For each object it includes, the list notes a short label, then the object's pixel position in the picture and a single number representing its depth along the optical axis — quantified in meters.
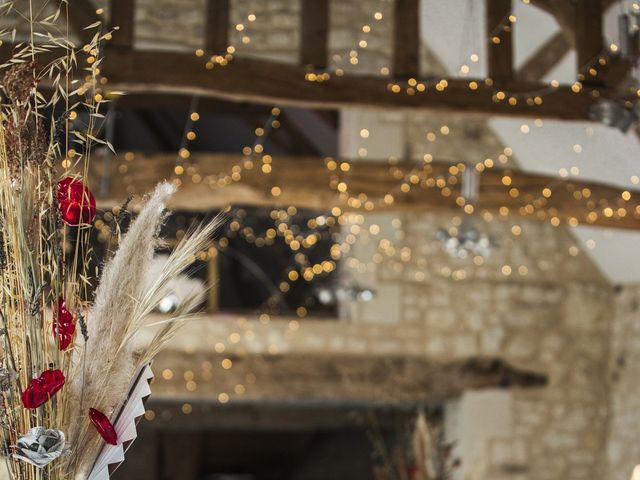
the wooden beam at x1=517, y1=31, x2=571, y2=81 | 6.71
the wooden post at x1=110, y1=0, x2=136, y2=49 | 4.96
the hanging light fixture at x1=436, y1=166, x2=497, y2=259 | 6.40
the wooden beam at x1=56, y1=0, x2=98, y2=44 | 6.42
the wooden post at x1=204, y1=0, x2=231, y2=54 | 5.07
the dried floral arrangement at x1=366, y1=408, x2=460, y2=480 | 5.88
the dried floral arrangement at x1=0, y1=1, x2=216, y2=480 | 1.59
